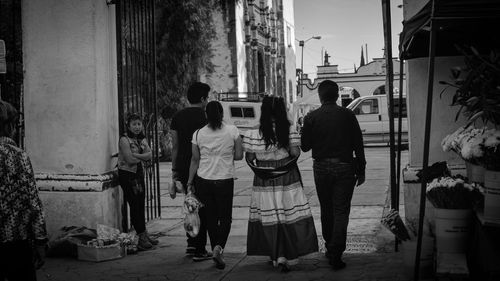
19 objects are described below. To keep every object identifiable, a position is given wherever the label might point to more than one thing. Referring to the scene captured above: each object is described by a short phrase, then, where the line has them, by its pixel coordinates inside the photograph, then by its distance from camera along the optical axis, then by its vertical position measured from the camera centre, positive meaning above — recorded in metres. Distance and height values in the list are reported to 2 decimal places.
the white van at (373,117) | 23.02 -0.15
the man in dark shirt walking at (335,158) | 6.29 -0.43
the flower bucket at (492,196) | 4.86 -0.64
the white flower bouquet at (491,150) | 4.90 -0.30
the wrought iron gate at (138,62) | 7.94 +0.73
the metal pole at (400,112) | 6.68 -0.01
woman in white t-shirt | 6.44 -0.53
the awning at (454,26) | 5.00 +0.74
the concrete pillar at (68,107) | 7.45 +0.14
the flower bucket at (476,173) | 5.55 -0.54
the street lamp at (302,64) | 55.28 +4.63
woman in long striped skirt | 6.27 -0.80
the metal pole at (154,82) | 8.79 +0.48
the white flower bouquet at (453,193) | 5.42 -0.68
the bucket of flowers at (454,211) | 5.42 -0.84
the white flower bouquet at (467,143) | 5.09 -0.28
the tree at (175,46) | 21.28 +2.33
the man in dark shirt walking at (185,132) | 6.98 -0.17
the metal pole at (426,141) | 5.03 -0.24
